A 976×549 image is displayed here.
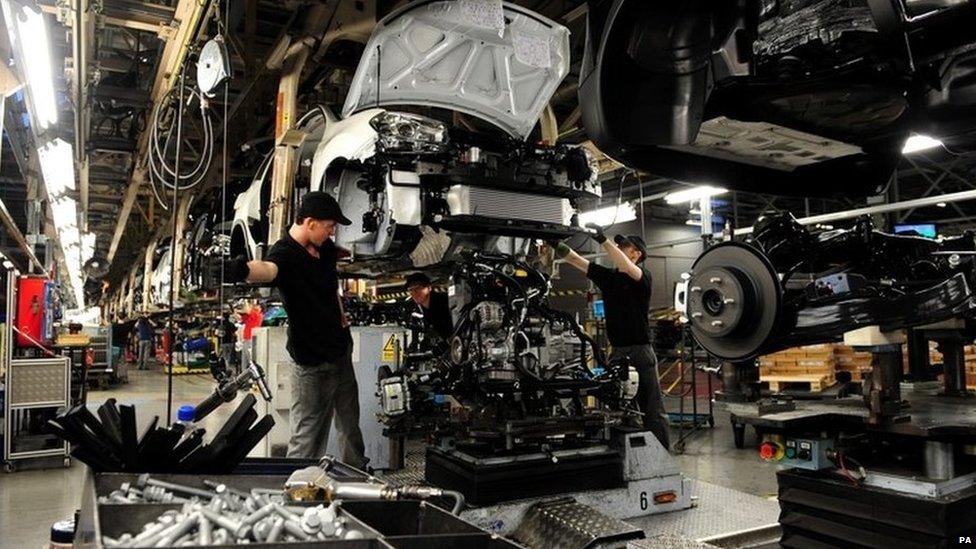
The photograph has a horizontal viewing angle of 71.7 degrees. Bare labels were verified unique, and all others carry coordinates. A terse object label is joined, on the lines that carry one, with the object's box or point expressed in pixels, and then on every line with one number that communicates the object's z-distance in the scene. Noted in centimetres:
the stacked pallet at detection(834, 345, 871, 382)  801
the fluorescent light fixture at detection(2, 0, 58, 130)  331
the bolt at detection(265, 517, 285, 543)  129
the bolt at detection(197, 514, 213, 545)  125
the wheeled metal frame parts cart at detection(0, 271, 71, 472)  520
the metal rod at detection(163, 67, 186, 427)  220
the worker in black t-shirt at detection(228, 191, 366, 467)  354
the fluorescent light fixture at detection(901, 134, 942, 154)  523
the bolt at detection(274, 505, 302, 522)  141
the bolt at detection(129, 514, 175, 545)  125
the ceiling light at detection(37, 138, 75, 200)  604
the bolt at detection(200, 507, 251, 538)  131
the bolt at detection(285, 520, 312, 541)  133
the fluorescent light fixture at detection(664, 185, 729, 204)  620
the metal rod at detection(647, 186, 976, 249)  593
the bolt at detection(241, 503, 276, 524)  136
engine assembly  365
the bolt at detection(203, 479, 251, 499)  174
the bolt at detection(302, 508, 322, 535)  137
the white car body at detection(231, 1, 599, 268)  385
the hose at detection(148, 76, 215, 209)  340
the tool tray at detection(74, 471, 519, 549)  136
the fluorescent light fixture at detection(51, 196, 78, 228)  830
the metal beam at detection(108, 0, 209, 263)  406
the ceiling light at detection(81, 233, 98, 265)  1333
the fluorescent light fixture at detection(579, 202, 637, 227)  691
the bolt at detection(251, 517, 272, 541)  131
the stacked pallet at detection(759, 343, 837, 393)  786
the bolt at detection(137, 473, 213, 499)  171
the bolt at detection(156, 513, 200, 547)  125
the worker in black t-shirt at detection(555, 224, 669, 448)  466
